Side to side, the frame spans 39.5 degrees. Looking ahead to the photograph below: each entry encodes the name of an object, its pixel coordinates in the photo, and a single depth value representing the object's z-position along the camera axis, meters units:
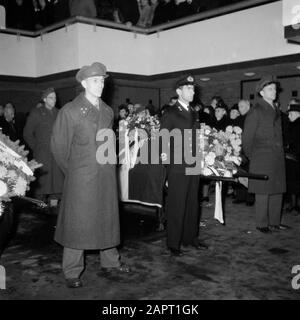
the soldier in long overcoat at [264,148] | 5.42
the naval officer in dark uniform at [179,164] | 4.54
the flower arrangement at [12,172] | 3.38
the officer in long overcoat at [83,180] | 3.61
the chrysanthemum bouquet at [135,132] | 5.75
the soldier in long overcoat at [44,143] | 6.72
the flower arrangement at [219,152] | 4.91
